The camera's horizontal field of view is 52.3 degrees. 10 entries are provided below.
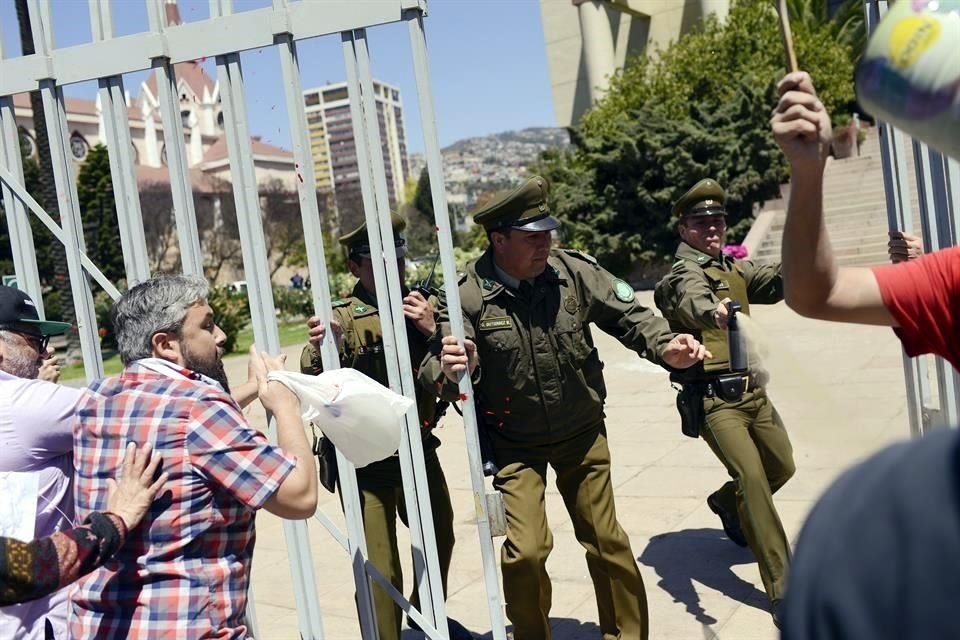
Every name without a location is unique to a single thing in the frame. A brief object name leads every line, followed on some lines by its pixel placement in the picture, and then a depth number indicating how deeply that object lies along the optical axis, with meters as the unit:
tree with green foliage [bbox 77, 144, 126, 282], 35.34
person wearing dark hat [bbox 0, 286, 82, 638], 2.96
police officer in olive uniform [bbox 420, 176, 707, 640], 4.29
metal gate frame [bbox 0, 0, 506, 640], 3.37
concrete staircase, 20.12
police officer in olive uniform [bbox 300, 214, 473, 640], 4.41
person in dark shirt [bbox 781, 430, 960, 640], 0.84
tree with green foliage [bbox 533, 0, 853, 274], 23.73
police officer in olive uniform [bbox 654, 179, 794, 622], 4.71
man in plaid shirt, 2.57
